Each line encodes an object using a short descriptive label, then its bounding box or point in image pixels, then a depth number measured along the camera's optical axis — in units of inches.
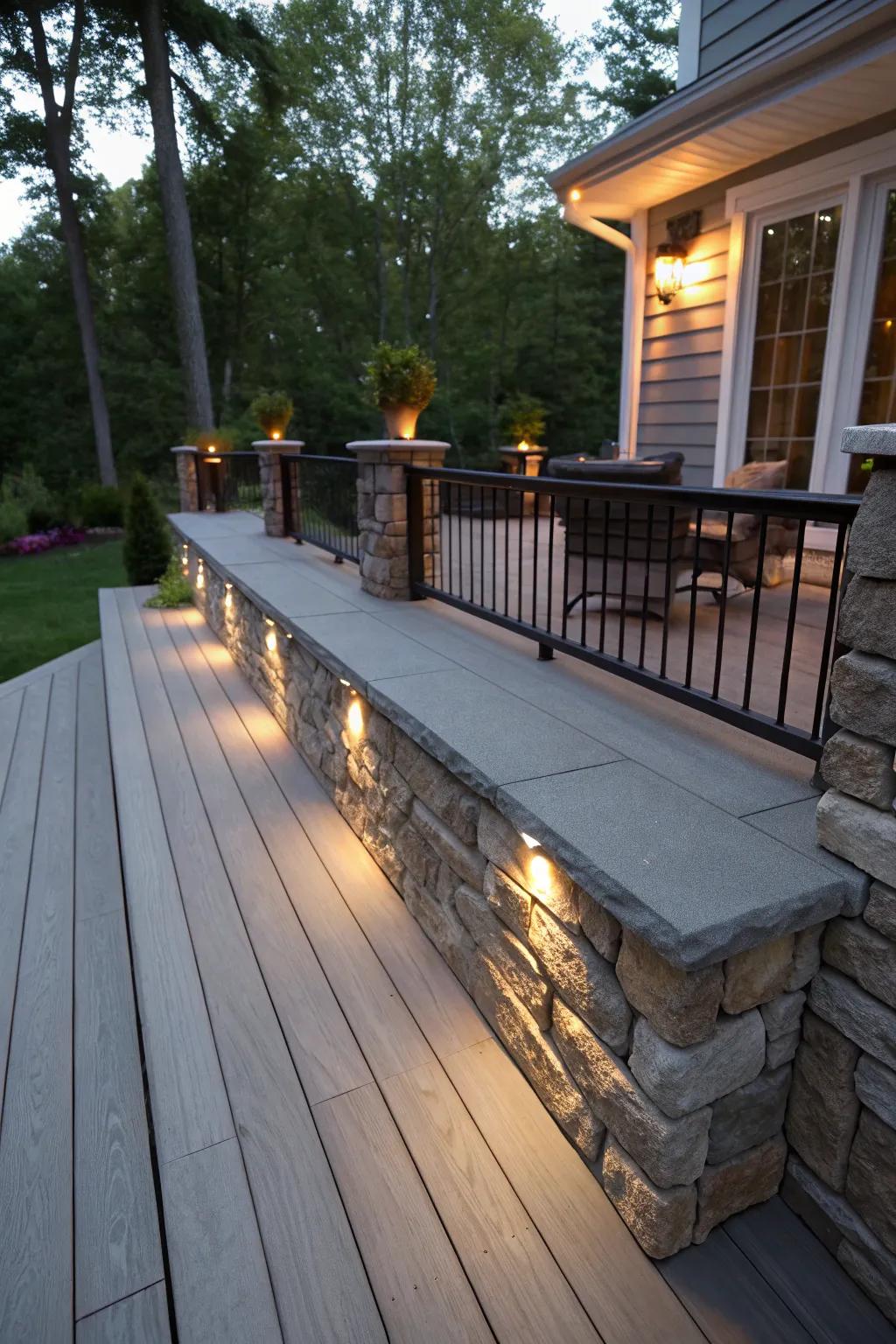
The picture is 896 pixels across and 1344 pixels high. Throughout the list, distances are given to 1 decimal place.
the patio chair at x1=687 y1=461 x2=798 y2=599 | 147.4
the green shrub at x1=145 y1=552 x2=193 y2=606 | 291.7
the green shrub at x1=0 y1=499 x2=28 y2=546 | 503.9
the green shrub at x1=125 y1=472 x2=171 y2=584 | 345.4
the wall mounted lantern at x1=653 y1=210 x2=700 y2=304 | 193.9
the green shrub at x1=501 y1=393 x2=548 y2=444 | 363.6
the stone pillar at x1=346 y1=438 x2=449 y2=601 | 151.8
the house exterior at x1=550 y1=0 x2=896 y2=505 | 141.4
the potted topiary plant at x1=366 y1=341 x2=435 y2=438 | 169.2
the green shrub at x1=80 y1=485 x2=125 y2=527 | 566.3
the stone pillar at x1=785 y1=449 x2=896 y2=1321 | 52.4
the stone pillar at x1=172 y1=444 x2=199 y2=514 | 374.6
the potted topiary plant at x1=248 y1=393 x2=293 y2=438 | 270.5
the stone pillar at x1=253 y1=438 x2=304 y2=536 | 254.4
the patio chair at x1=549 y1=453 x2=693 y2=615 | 126.3
